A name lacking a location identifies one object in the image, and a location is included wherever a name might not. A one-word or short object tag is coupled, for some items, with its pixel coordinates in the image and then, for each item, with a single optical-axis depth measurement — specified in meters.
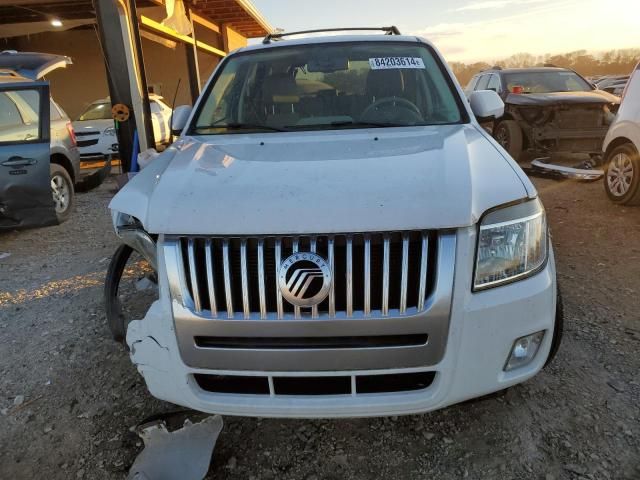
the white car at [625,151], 5.69
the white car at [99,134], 11.20
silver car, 5.12
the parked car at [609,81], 17.25
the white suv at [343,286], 1.76
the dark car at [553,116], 8.36
